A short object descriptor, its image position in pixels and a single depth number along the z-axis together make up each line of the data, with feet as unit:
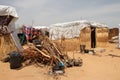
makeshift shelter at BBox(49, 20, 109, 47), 26.95
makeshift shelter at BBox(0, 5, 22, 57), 16.61
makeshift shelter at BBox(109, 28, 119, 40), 44.88
